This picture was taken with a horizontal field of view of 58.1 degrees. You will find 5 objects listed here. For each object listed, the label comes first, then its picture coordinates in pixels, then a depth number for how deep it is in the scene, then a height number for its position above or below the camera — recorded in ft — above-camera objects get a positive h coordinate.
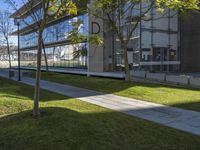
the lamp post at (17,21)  46.32 +11.91
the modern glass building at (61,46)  68.74 +9.57
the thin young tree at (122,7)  31.82 +11.54
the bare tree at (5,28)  78.19 +16.98
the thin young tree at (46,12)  15.42 +5.05
